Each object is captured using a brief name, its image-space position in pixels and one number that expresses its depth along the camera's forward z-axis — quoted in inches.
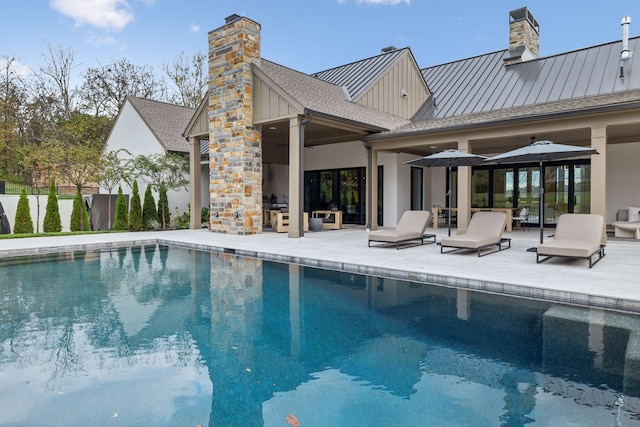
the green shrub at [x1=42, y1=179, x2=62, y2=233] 506.9
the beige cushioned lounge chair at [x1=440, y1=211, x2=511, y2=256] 310.7
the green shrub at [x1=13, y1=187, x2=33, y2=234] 491.8
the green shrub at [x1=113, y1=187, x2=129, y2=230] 548.1
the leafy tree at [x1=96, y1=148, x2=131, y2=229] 561.3
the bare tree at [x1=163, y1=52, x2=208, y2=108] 1062.4
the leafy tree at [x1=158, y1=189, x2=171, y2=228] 567.5
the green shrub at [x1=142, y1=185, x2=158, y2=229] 553.3
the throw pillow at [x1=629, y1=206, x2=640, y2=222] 449.4
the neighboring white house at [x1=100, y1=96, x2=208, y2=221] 649.6
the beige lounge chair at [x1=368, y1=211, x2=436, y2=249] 352.8
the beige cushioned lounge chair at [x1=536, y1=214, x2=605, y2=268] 258.4
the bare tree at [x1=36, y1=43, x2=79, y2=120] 978.7
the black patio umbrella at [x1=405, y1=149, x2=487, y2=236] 371.6
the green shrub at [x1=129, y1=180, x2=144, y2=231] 541.6
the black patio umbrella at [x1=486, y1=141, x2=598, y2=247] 301.6
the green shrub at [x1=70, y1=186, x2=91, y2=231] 533.0
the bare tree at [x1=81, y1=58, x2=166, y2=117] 1059.3
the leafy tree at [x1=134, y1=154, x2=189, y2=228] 561.3
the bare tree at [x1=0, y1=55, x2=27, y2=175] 884.0
